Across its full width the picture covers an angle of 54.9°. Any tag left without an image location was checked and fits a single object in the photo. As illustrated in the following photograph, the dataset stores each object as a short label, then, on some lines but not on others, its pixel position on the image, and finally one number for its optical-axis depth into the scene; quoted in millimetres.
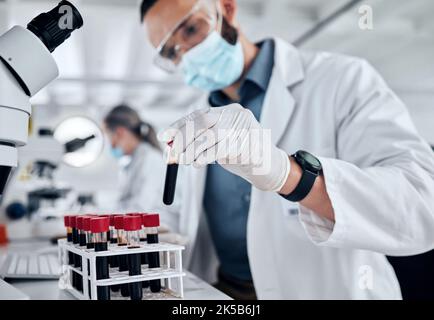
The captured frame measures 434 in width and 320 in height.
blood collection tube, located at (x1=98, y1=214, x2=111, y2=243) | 623
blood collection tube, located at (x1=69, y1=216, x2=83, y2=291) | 628
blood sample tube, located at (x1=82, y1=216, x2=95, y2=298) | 619
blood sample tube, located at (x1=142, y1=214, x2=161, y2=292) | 625
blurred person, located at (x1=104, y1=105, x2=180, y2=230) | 1921
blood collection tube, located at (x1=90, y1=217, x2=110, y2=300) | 581
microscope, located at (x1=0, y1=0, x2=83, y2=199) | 521
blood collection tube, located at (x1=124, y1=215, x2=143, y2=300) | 596
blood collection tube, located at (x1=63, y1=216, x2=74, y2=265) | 672
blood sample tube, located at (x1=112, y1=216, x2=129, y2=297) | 606
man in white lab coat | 698
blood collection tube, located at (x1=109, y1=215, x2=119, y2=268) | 623
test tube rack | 574
